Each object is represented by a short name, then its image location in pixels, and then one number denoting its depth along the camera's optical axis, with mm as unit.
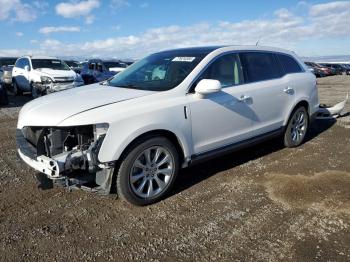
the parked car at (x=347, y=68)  39875
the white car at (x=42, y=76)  13219
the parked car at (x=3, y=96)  11945
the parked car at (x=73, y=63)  28938
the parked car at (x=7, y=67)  16984
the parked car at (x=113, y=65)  19609
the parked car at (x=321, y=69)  33466
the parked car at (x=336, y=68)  37394
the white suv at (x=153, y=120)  3615
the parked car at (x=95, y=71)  18562
